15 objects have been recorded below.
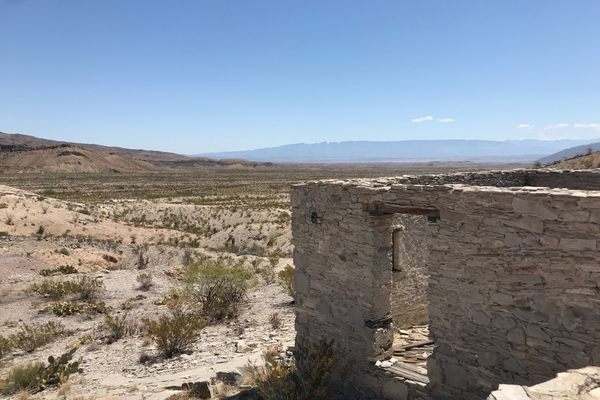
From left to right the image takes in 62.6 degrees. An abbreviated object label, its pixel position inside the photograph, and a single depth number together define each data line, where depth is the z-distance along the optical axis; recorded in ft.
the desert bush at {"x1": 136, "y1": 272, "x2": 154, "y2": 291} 54.49
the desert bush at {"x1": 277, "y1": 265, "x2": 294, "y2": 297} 47.06
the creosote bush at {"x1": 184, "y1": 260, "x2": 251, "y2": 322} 43.19
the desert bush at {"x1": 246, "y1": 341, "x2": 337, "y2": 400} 24.85
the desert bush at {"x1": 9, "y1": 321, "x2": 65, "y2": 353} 37.73
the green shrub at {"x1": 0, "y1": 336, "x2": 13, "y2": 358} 36.99
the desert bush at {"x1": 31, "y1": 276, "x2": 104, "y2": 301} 50.78
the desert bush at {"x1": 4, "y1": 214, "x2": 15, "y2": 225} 83.90
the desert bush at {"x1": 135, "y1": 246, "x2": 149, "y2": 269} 67.45
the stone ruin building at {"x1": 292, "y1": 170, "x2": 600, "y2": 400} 17.81
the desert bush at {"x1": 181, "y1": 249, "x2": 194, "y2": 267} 66.71
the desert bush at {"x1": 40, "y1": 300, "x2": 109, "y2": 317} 45.88
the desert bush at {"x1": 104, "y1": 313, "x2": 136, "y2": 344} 38.58
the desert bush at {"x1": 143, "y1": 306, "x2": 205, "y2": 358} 34.40
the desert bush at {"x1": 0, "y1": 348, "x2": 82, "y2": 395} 30.19
